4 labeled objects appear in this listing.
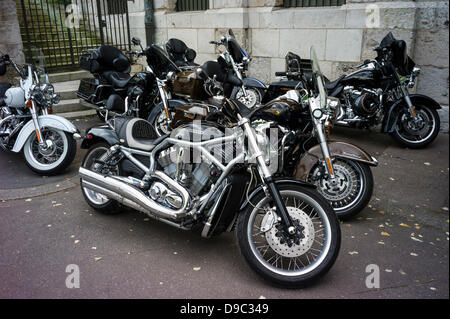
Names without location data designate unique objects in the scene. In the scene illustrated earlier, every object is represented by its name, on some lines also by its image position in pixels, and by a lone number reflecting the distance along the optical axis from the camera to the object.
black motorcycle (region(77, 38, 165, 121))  6.80
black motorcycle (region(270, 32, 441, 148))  6.05
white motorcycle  5.19
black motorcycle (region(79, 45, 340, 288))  2.98
